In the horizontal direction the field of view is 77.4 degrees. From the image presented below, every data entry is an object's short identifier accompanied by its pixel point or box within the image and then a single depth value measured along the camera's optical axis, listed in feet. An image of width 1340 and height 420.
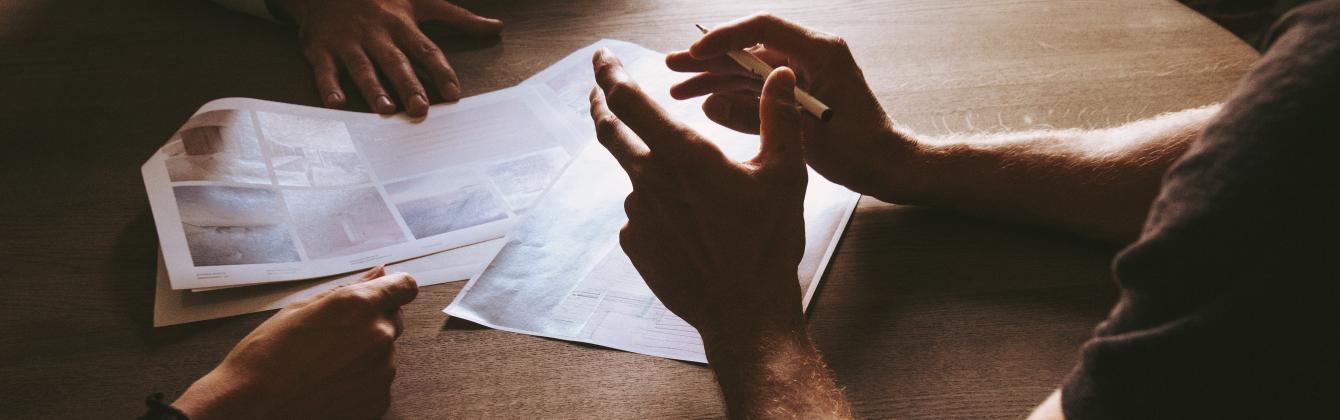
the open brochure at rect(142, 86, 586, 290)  2.49
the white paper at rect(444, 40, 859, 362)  2.27
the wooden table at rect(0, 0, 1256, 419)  2.10
